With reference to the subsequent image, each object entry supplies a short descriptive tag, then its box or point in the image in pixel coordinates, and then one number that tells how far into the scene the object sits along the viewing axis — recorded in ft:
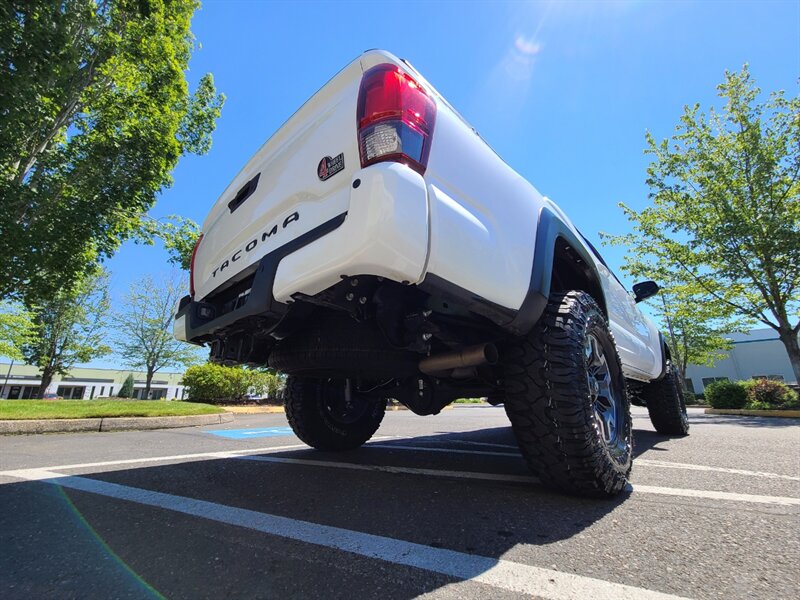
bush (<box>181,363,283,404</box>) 48.14
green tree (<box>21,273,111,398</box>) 82.74
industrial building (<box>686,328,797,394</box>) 118.21
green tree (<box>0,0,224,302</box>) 22.57
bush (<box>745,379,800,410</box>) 41.05
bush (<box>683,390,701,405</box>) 83.93
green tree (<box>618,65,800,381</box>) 43.21
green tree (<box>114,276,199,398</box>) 85.76
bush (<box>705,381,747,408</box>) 44.14
